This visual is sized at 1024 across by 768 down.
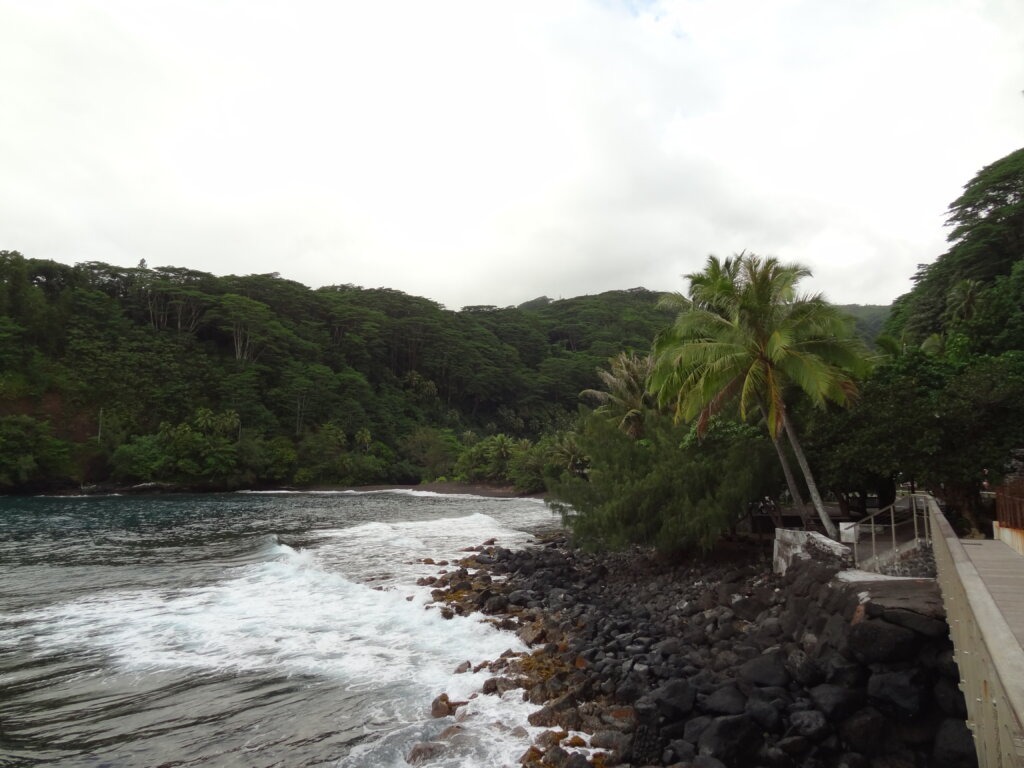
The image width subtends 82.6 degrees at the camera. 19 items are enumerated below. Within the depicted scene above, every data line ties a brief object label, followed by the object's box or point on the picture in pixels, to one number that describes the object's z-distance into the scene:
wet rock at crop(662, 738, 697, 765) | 7.02
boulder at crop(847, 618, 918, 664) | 7.71
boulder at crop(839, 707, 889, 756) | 7.01
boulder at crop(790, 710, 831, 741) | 7.12
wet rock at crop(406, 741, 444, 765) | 7.48
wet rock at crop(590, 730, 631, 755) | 7.39
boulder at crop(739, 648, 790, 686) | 8.33
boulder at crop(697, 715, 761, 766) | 6.91
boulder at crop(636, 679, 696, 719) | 7.84
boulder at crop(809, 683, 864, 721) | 7.38
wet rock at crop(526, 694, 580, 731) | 8.20
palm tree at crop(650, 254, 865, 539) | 13.23
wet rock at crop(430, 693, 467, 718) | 8.74
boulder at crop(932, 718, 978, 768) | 6.48
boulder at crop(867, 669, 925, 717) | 7.26
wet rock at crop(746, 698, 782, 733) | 7.38
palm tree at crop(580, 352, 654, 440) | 30.08
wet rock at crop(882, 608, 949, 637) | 7.60
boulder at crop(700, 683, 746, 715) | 7.74
